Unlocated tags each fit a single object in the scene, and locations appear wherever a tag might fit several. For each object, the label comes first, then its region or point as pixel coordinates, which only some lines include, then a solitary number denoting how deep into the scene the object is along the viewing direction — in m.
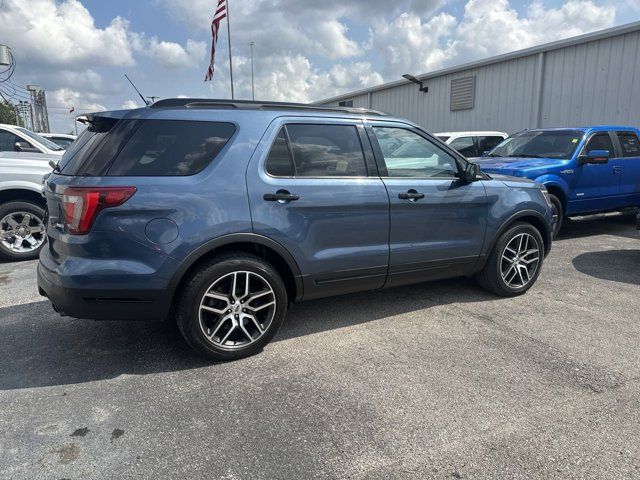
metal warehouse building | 11.61
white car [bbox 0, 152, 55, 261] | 6.33
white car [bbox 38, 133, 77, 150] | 12.38
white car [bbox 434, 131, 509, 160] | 11.83
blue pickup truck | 7.29
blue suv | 3.03
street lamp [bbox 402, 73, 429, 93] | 19.20
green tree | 47.62
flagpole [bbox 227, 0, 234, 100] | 18.46
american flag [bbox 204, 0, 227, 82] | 16.44
